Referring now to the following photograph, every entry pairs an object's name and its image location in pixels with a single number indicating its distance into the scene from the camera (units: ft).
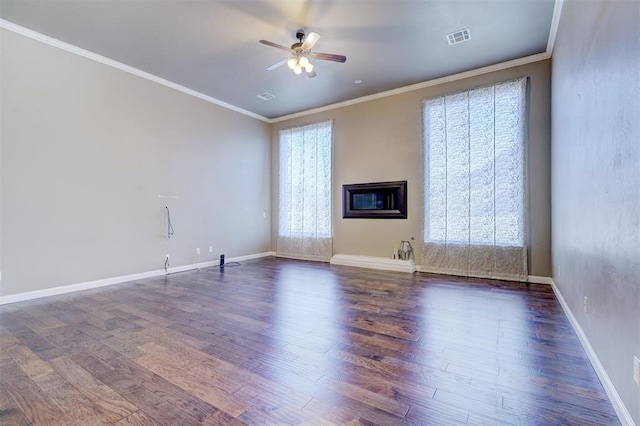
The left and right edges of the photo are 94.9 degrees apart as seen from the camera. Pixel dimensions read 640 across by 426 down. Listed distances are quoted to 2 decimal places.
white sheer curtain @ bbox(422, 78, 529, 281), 14.37
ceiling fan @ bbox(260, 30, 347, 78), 11.64
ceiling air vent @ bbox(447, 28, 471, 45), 12.15
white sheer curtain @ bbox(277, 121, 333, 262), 20.86
